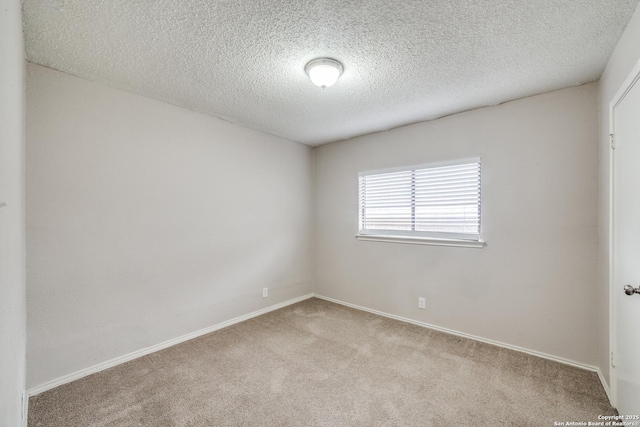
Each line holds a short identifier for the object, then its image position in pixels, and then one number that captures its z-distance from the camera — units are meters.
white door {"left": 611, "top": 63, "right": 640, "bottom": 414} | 1.48
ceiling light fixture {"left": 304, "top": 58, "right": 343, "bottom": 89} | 1.93
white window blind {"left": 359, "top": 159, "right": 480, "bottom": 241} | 2.88
